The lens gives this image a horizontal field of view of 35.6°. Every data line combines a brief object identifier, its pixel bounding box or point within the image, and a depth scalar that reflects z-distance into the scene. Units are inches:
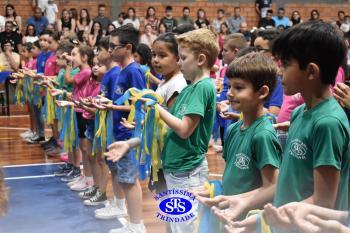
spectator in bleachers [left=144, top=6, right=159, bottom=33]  524.9
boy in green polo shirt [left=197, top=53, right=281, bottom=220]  78.8
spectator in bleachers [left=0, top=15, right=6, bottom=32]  463.6
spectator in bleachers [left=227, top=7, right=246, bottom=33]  566.9
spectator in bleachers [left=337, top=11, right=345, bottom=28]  582.7
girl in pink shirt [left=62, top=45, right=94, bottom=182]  203.2
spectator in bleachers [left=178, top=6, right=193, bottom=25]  536.9
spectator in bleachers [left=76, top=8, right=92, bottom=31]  504.7
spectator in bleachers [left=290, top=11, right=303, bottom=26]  580.4
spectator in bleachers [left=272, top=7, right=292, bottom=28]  570.1
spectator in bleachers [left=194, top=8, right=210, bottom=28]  542.8
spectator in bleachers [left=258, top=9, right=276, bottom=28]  546.2
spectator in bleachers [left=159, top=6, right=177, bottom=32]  514.3
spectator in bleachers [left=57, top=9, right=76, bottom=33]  499.5
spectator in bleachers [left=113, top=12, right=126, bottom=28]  520.1
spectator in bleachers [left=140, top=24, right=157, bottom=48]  484.7
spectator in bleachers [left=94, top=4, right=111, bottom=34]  513.1
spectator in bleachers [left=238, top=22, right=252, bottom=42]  484.4
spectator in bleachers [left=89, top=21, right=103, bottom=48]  467.2
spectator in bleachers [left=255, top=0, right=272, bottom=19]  600.1
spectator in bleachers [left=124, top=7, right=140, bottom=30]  525.3
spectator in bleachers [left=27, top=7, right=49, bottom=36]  497.4
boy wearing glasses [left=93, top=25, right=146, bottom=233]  152.6
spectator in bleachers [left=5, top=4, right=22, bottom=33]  484.1
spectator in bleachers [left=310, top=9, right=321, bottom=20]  575.6
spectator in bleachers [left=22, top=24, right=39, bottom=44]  456.1
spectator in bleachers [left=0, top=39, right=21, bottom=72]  394.3
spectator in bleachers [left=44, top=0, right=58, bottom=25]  514.6
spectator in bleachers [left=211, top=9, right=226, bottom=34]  549.0
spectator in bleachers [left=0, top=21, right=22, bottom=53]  441.4
